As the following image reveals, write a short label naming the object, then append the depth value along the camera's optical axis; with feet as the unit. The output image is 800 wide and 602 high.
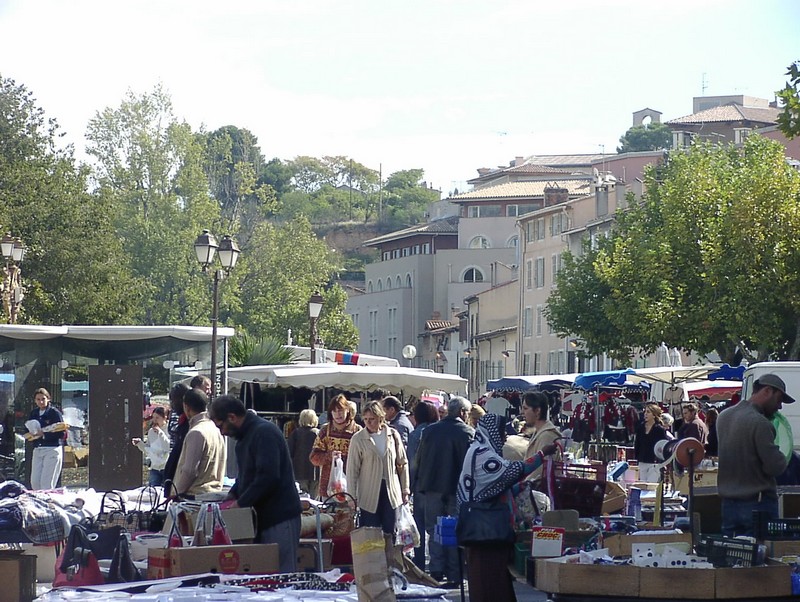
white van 87.51
